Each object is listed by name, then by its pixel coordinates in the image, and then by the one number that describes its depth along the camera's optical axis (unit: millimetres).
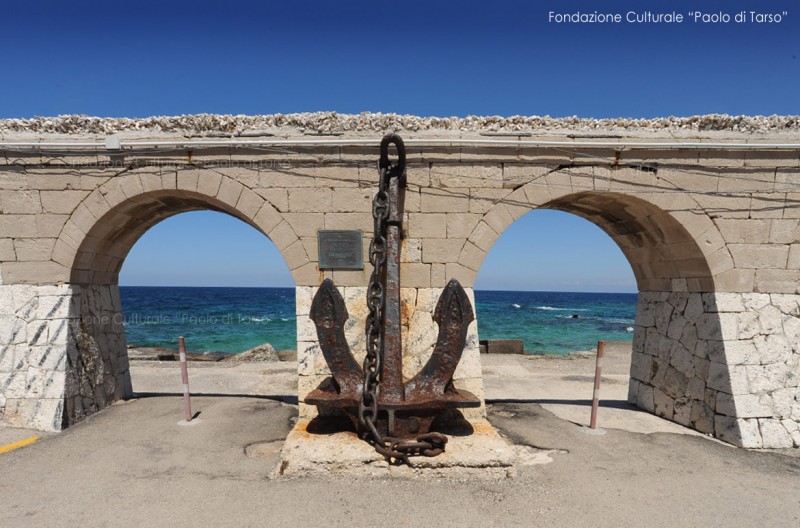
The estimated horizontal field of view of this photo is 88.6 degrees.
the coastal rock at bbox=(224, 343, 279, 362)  12062
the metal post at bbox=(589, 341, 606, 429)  4438
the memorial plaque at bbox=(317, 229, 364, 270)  4395
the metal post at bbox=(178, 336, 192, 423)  4688
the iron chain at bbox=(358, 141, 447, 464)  3279
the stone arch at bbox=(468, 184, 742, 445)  4445
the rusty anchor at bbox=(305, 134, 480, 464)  3293
